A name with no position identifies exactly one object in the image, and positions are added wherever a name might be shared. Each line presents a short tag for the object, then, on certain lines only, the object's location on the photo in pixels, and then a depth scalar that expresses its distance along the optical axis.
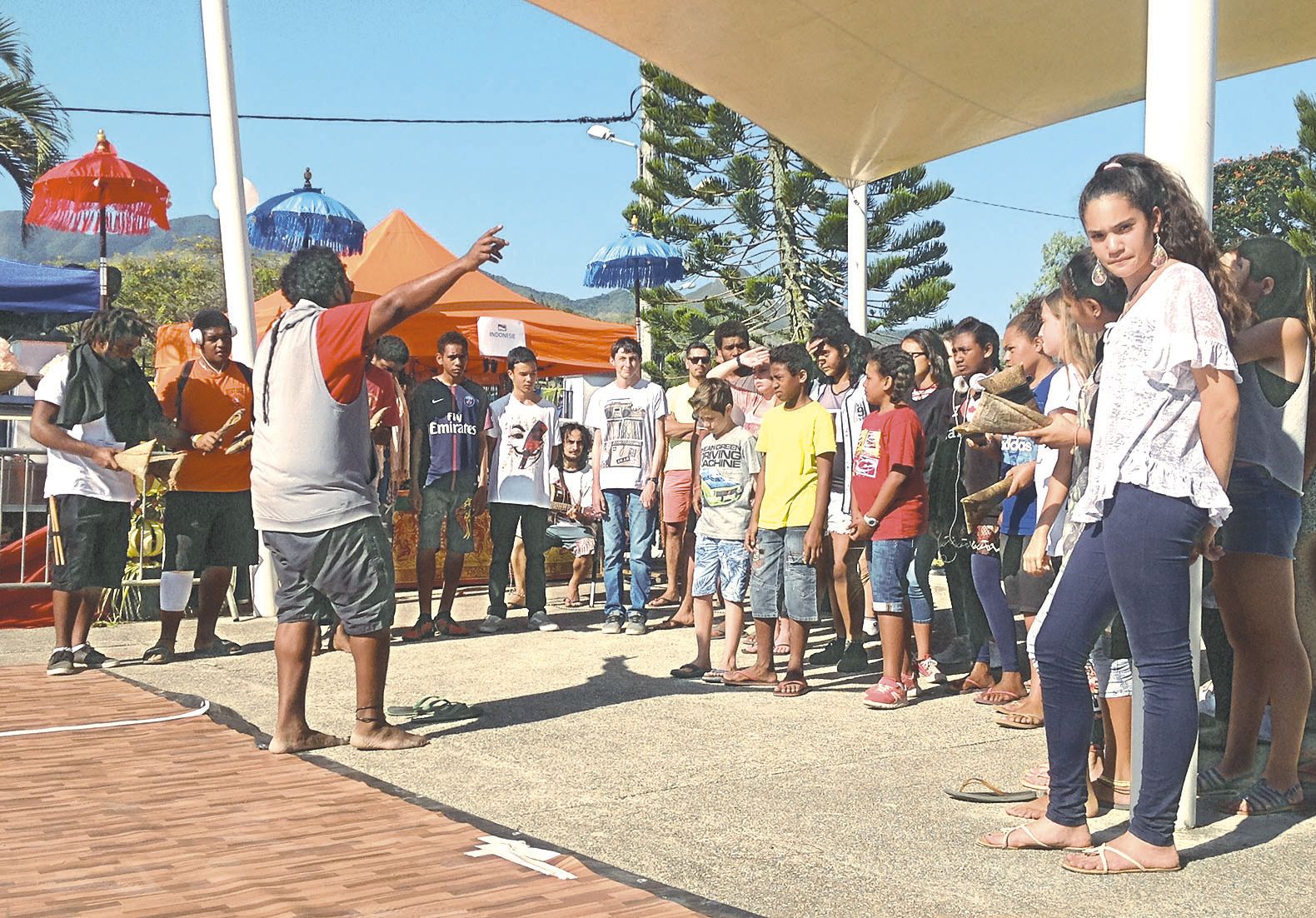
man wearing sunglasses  8.28
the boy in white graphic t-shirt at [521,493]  8.40
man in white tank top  4.76
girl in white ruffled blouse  3.06
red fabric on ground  9.11
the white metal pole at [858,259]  9.09
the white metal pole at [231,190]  8.69
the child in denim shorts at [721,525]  6.36
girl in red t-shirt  5.68
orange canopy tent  14.31
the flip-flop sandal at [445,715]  5.44
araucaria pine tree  27.17
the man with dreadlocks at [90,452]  6.64
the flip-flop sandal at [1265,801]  3.75
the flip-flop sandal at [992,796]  3.93
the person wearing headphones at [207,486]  7.11
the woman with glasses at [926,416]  6.45
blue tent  12.23
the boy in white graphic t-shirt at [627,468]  8.28
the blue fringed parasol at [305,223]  13.80
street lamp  24.89
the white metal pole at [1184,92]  3.68
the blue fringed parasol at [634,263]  17.05
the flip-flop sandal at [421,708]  5.46
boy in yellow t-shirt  5.92
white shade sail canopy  6.81
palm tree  27.06
